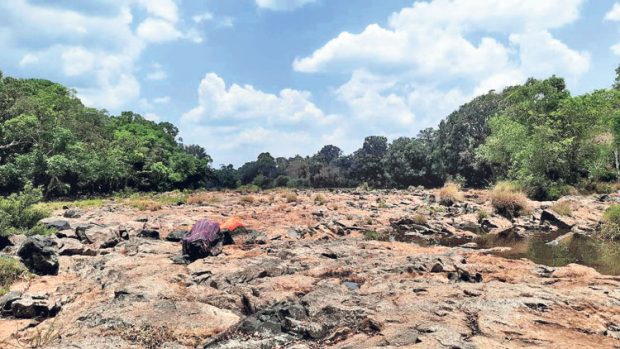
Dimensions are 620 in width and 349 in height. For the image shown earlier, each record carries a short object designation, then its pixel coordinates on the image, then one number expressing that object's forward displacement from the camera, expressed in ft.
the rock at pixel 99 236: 50.85
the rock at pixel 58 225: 56.95
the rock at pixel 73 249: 46.19
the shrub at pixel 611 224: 55.91
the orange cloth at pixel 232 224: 58.59
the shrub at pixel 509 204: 77.82
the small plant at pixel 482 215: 72.54
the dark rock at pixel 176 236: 55.33
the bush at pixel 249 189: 148.85
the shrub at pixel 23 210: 53.47
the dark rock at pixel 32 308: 28.50
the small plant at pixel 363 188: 164.35
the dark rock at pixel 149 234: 55.83
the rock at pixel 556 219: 66.19
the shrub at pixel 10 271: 35.68
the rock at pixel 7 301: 29.14
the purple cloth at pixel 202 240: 45.29
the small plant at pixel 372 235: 58.49
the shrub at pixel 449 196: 94.40
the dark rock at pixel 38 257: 38.91
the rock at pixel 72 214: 73.89
